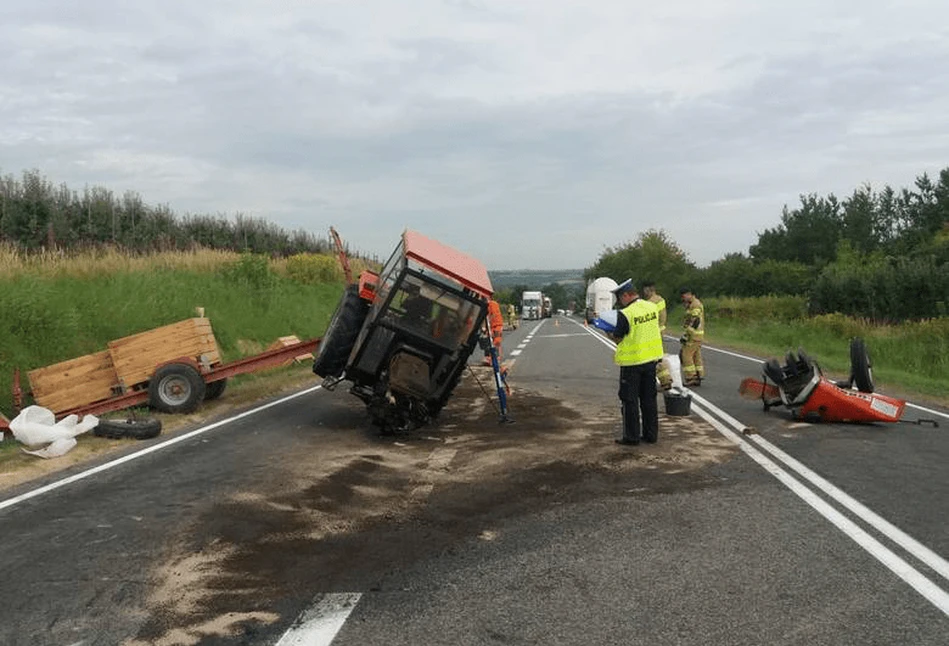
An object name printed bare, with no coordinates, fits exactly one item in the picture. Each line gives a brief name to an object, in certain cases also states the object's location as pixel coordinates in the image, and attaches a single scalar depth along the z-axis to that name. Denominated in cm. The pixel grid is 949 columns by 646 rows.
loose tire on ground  924
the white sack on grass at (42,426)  866
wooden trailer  1055
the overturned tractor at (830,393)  935
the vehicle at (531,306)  6819
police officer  841
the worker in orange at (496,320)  1394
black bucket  1020
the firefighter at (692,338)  1386
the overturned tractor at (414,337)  901
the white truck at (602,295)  5216
